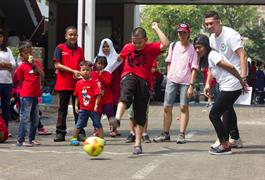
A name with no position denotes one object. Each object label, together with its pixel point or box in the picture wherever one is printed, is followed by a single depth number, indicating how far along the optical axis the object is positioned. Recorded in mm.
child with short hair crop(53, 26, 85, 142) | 13815
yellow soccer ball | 10958
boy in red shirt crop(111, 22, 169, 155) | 11632
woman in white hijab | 15020
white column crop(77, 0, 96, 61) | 26891
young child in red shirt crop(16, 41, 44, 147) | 13022
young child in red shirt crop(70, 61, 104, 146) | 13348
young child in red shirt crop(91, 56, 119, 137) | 14683
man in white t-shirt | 11740
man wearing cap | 13532
